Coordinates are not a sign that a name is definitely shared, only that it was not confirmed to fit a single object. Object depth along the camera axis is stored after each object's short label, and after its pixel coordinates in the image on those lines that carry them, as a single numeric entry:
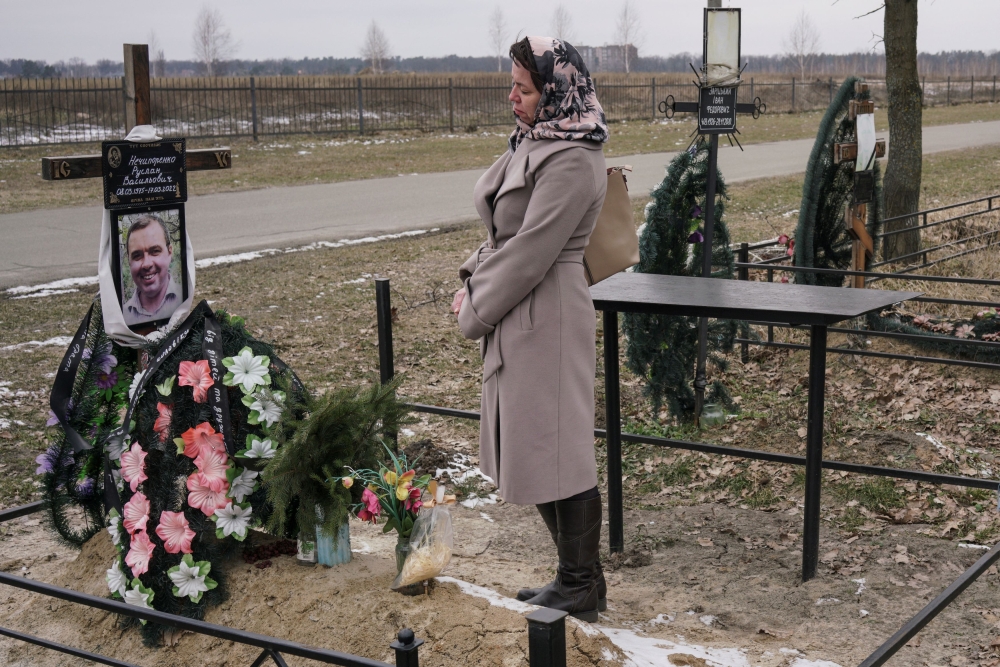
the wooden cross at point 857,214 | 6.51
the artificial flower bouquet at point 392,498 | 3.27
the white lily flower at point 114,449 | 3.66
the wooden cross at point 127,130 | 3.62
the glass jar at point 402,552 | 3.22
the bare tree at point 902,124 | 8.96
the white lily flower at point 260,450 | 3.36
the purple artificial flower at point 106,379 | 3.84
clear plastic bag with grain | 3.15
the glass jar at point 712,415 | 5.98
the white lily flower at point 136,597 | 3.37
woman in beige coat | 3.09
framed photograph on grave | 3.70
